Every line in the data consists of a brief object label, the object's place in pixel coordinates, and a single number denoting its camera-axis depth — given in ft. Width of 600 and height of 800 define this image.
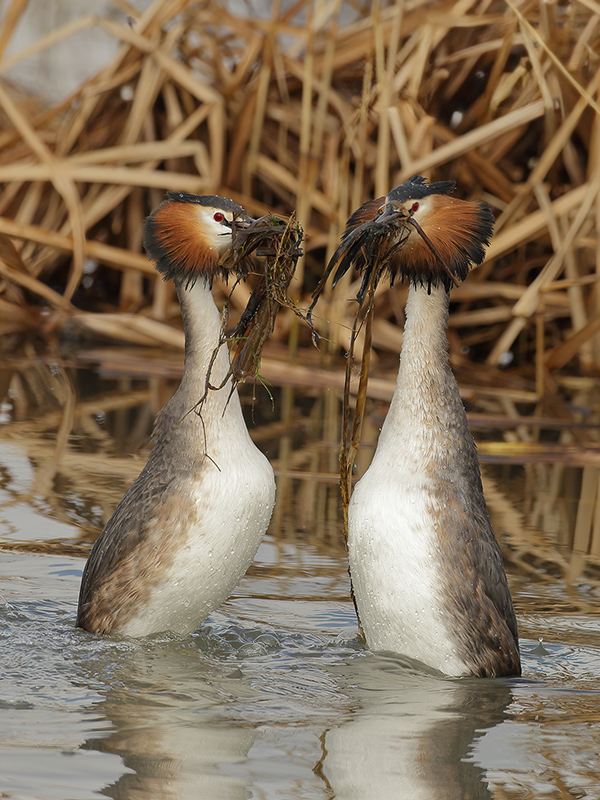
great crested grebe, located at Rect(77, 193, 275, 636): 25.48
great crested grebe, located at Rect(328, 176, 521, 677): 24.17
